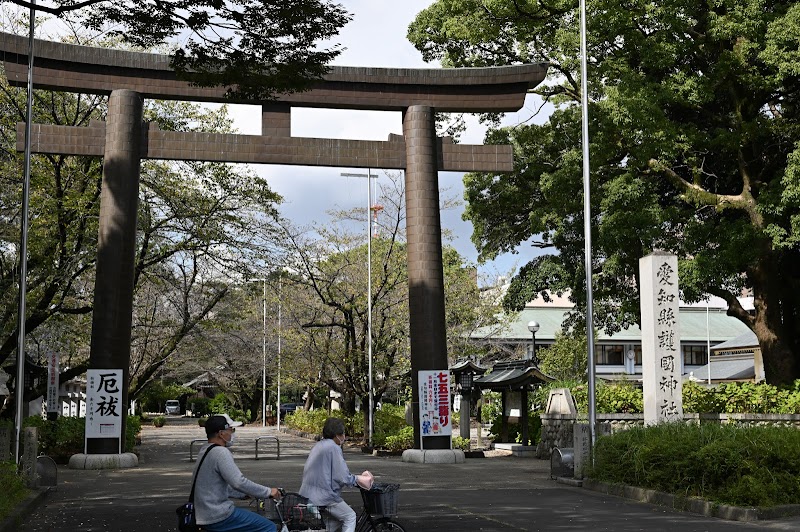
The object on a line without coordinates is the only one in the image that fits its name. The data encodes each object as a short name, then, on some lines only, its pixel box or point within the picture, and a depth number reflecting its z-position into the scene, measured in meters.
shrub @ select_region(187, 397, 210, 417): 85.08
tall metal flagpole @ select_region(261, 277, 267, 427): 49.61
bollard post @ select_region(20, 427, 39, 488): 17.59
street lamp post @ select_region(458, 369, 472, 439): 31.64
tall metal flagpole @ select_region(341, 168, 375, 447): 33.46
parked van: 93.21
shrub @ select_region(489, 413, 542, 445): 31.64
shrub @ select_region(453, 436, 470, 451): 30.06
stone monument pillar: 19.20
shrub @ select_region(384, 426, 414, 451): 29.84
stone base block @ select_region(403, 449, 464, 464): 24.02
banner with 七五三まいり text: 23.94
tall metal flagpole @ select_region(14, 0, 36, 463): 18.66
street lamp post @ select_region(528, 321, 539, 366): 32.69
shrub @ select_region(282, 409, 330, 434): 43.05
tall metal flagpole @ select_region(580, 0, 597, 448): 18.51
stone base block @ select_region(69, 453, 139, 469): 22.28
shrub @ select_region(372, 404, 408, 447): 32.69
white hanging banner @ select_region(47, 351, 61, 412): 25.18
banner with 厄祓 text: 22.31
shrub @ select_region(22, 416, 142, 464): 25.83
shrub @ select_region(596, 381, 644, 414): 26.17
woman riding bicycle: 8.58
